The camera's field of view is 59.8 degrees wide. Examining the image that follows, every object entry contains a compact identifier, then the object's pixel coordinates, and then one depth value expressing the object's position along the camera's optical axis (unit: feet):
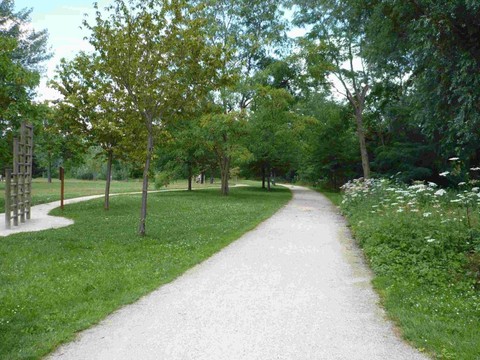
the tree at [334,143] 114.01
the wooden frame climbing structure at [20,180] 41.57
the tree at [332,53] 83.51
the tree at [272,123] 81.97
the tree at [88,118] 44.72
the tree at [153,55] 34.14
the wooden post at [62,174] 54.37
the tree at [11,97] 56.75
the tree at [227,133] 77.05
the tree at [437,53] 35.09
